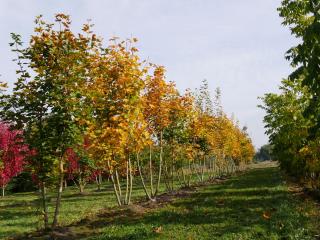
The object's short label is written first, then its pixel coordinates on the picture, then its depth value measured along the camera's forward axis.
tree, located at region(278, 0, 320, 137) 7.86
